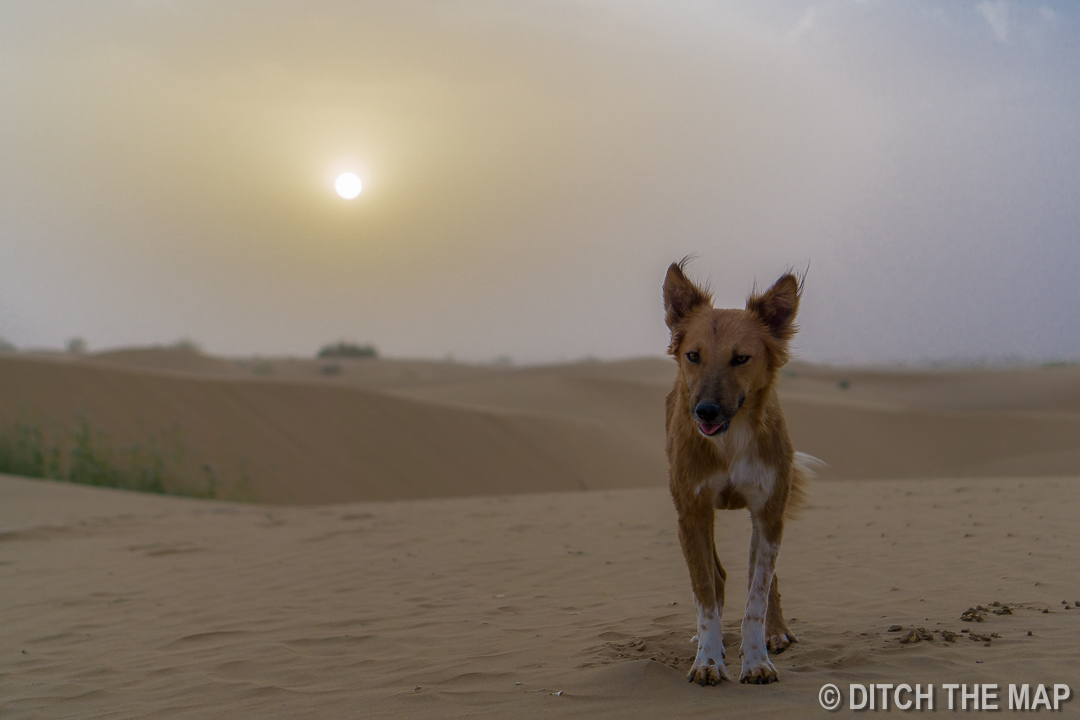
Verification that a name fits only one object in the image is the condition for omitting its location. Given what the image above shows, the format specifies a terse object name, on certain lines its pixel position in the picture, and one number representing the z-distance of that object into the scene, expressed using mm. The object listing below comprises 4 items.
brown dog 3902
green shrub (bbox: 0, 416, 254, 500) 14617
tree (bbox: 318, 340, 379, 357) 50344
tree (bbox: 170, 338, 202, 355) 40906
